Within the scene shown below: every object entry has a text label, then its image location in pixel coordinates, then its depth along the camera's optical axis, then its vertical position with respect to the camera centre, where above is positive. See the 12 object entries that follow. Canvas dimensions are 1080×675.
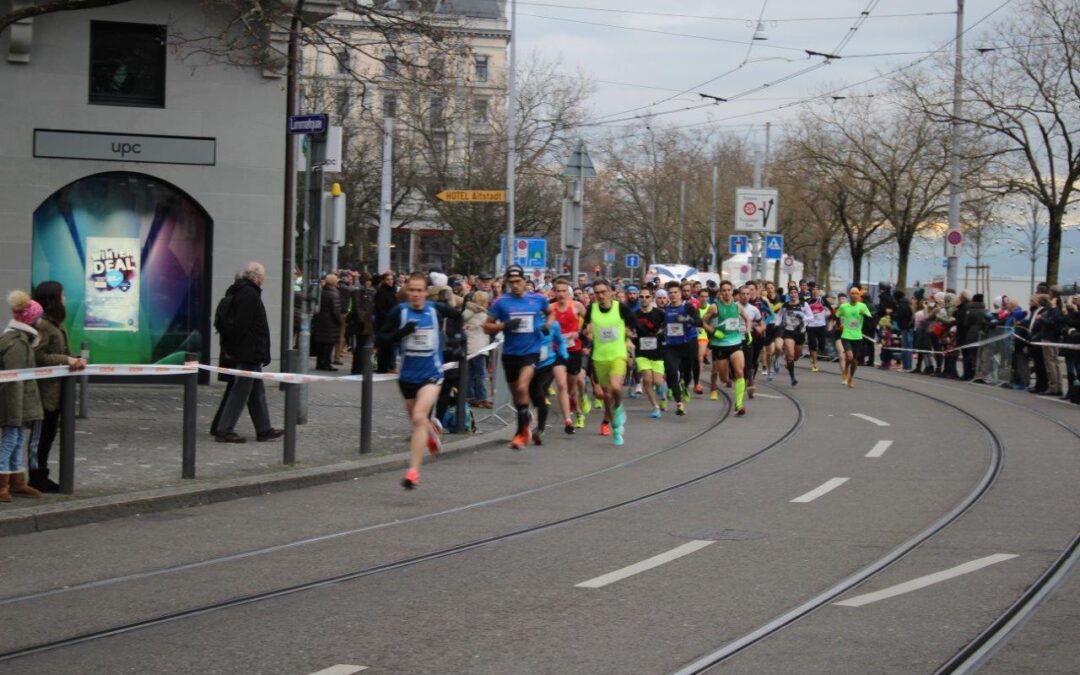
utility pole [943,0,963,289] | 35.00 +3.10
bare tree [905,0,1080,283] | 34.34 +4.55
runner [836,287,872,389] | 25.28 -0.87
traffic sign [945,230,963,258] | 34.50 +1.02
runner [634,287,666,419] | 19.11 -0.92
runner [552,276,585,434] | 16.02 -1.08
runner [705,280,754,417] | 20.20 -0.70
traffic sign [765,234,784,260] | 40.88 +0.90
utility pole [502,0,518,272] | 36.12 +4.26
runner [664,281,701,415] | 19.70 -0.79
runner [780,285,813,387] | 26.08 -0.90
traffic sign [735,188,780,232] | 40.53 +1.96
